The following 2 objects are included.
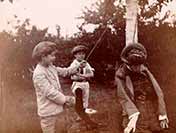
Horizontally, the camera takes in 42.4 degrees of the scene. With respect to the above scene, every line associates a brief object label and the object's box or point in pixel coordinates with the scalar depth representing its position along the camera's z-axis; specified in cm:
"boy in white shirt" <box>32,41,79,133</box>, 191
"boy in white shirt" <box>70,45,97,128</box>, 204
